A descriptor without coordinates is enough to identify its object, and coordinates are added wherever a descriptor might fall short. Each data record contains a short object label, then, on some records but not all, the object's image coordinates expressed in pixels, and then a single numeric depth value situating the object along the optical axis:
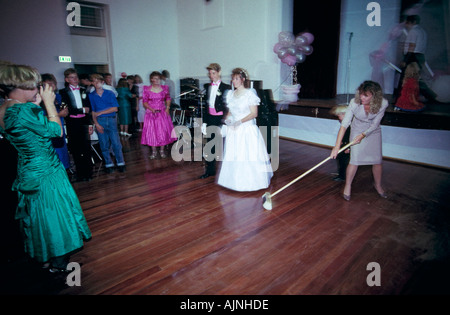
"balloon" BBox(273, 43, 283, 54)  5.87
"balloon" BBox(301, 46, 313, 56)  5.72
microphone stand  6.48
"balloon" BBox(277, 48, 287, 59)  5.70
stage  3.90
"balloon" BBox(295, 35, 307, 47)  5.68
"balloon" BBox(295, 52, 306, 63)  5.74
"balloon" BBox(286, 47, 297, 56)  5.67
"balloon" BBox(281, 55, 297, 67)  5.69
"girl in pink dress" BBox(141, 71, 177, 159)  5.14
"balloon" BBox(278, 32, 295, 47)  5.89
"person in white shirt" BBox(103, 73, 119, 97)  7.10
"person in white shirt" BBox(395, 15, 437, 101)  4.45
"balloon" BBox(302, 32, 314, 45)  5.75
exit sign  7.55
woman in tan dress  3.19
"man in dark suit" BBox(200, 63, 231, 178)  4.06
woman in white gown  3.70
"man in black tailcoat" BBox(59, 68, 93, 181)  4.11
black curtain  6.16
